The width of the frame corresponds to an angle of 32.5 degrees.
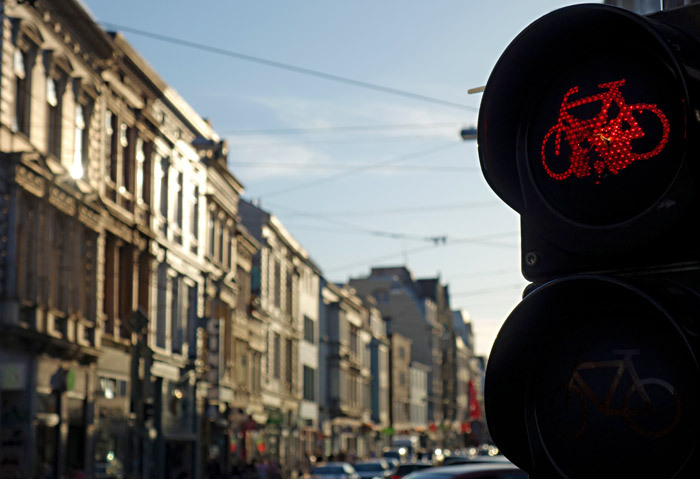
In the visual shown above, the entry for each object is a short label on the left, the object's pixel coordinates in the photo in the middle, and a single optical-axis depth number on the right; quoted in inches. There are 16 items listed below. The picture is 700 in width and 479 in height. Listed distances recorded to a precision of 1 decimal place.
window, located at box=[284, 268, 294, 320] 2726.4
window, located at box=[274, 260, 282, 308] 2596.0
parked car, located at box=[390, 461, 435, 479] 1412.4
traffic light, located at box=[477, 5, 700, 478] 90.7
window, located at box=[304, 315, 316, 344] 2967.5
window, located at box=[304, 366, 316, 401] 2972.4
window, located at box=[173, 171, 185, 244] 1672.0
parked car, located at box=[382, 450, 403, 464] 2671.5
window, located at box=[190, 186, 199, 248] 1766.7
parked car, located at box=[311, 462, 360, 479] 1556.3
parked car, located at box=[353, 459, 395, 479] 1784.0
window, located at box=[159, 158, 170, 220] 1593.3
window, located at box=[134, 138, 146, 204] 1469.0
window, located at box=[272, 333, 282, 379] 2554.4
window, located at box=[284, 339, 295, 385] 2709.2
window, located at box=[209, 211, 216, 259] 1889.8
